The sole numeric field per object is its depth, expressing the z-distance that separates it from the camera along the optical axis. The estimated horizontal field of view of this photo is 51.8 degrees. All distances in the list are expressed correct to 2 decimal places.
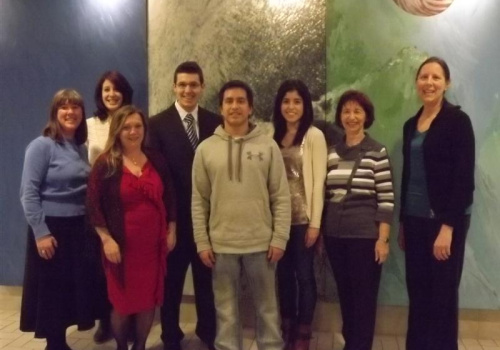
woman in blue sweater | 2.53
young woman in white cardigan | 2.61
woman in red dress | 2.41
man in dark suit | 2.71
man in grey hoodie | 2.39
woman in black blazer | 2.37
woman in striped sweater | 2.51
